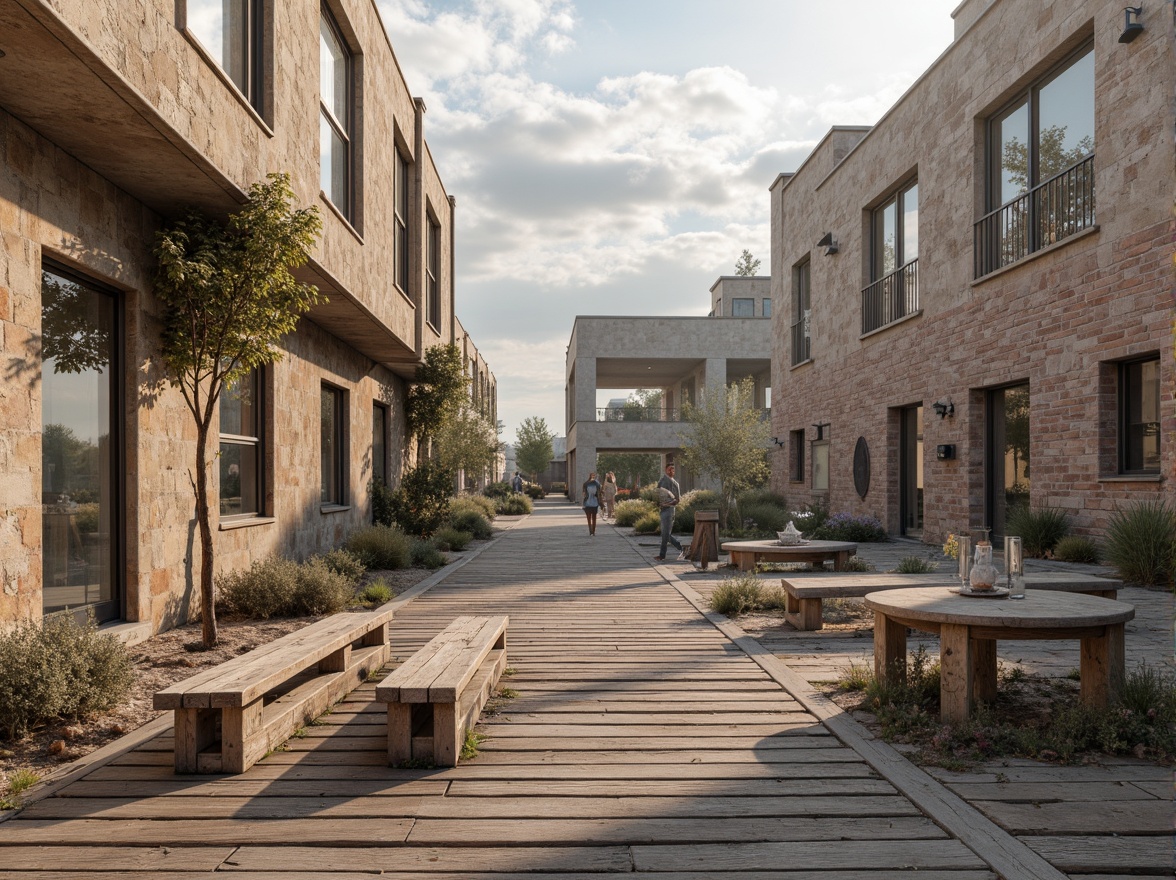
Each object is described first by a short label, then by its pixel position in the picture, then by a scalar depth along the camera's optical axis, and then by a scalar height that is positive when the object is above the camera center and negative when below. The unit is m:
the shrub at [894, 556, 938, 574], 9.08 -1.34
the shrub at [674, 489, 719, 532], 18.31 -1.34
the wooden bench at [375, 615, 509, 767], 3.77 -1.23
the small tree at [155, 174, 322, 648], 6.32 +1.29
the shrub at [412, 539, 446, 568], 11.99 -1.55
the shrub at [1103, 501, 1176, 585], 8.36 -1.03
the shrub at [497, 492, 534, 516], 30.20 -2.03
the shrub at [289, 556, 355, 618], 7.78 -1.35
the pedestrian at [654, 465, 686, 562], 13.65 -0.84
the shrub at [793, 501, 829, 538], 16.08 -1.48
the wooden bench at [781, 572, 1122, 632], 6.50 -1.15
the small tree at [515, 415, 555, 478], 52.72 +0.43
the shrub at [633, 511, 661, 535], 18.81 -1.72
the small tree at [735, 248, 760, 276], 61.94 +13.92
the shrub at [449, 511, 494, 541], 18.22 -1.62
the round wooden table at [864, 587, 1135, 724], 4.10 -0.94
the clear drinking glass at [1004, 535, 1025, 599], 4.71 -0.69
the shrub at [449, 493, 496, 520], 20.95 -1.47
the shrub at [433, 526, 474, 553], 14.85 -1.61
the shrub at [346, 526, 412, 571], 11.47 -1.36
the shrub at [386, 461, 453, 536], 15.26 -0.91
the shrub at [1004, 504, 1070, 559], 10.41 -1.08
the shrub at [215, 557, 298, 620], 7.64 -1.30
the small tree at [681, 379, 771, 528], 18.25 +0.14
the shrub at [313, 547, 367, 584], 9.49 -1.32
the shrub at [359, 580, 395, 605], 8.68 -1.52
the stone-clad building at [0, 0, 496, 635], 4.92 +1.52
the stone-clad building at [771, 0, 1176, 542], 9.31 +2.47
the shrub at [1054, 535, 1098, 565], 9.85 -1.27
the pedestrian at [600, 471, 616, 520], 26.52 -1.49
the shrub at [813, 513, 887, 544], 15.29 -1.55
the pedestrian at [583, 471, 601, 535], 19.64 -1.24
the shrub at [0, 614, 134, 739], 4.17 -1.16
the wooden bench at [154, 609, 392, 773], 3.66 -1.25
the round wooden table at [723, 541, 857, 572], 9.65 -1.23
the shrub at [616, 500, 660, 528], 21.91 -1.68
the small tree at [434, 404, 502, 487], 19.36 +0.20
